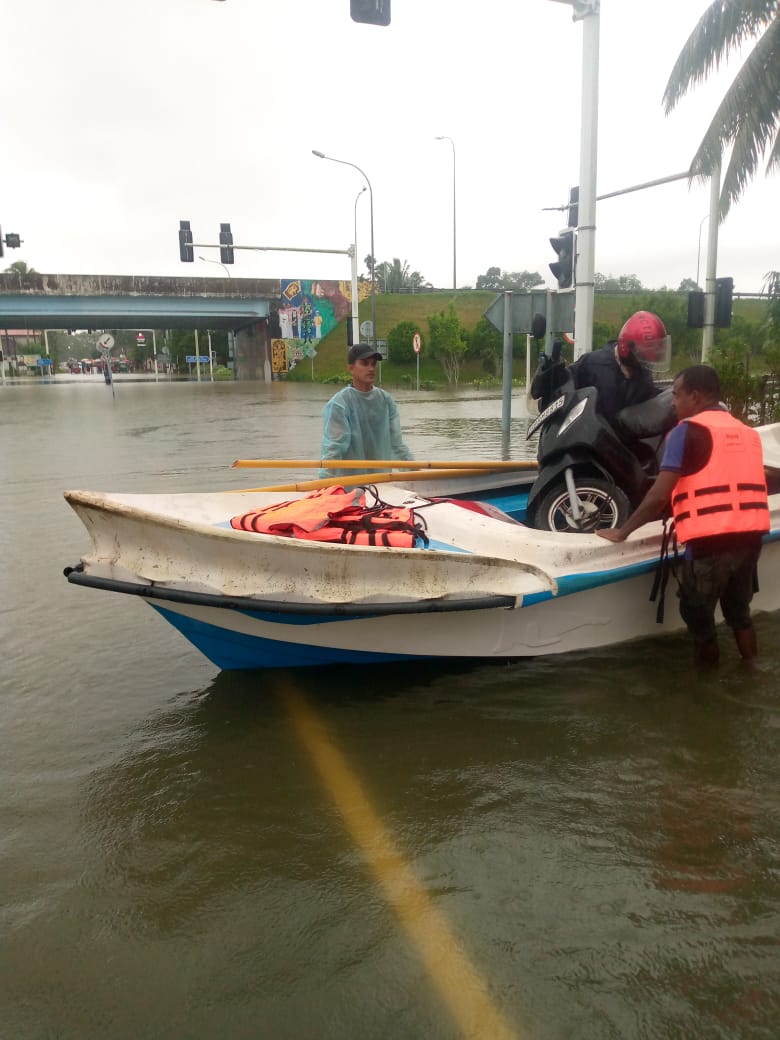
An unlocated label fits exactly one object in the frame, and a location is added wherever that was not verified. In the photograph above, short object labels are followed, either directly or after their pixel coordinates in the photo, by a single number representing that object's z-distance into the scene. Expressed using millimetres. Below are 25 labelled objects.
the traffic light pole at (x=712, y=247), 14125
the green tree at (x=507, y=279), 97062
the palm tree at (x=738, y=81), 13133
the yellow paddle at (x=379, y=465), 5023
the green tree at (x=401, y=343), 49853
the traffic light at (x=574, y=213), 10203
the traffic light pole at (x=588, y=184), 8148
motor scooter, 4543
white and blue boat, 3299
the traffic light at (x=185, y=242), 24062
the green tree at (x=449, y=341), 47562
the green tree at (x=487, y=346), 50469
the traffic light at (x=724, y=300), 12164
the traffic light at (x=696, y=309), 12059
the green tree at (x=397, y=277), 77062
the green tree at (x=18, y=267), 87781
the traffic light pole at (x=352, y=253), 24891
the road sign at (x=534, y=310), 10188
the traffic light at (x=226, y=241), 25439
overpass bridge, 47750
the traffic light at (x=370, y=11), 7371
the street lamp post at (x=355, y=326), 27080
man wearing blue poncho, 5095
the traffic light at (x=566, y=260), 9523
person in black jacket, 4504
